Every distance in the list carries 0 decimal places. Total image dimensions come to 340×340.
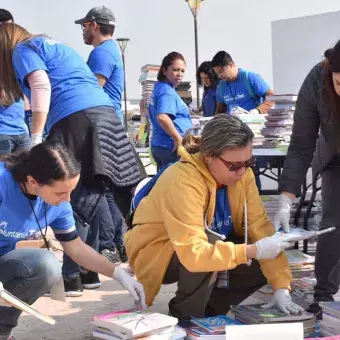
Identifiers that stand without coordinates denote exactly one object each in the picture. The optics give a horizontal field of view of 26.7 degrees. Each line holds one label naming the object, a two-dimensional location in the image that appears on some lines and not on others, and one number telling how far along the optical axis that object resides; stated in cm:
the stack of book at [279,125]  473
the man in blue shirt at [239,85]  554
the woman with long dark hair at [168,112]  536
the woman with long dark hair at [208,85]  694
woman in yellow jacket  259
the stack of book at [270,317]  255
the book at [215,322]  251
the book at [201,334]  244
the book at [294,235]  263
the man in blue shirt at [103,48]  442
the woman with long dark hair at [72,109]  341
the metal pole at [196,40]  1055
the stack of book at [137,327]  233
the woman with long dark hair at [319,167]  286
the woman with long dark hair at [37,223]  250
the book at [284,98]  493
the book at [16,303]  225
